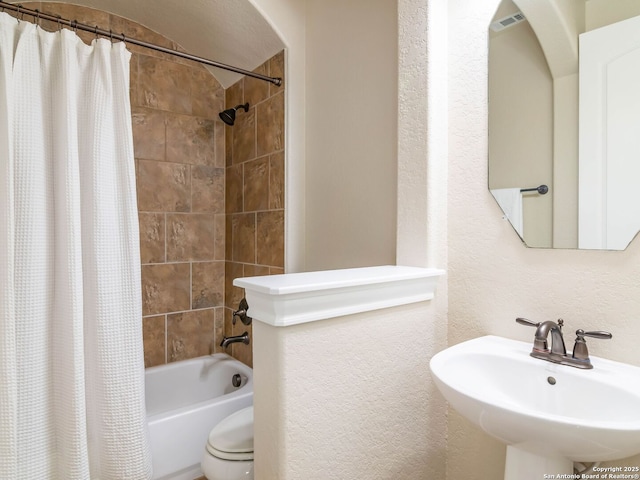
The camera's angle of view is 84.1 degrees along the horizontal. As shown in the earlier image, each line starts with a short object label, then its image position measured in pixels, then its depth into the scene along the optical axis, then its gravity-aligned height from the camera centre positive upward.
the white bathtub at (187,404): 1.52 -0.92
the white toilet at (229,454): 1.22 -0.79
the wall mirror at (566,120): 0.92 +0.30
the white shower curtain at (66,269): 1.08 -0.12
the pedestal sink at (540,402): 0.66 -0.40
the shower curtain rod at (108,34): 1.23 +0.76
